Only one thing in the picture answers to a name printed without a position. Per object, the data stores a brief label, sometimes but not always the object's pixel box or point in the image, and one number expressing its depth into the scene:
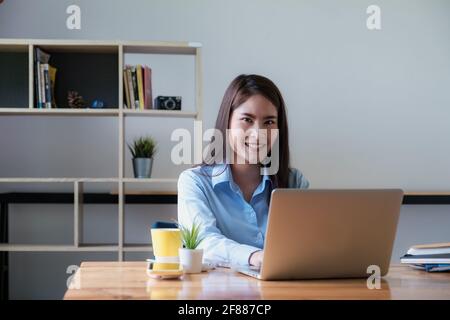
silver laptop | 1.42
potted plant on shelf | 3.53
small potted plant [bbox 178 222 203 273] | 1.62
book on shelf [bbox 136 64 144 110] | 3.48
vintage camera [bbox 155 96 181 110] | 3.51
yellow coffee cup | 1.69
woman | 2.07
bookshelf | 3.44
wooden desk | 1.29
